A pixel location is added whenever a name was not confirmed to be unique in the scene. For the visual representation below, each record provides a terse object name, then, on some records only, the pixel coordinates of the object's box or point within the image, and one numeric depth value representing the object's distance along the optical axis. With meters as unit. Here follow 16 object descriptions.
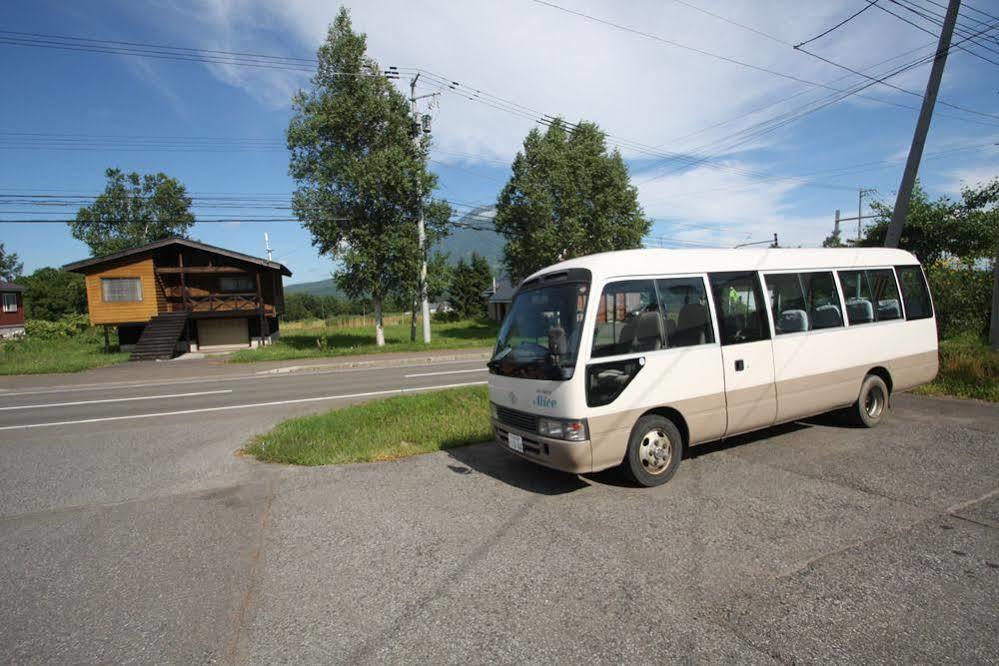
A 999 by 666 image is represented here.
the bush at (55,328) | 39.53
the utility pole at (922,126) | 9.68
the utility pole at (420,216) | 25.92
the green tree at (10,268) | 73.19
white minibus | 4.67
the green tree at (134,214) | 46.38
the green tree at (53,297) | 62.25
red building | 43.84
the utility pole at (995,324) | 9.54
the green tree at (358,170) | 25.23
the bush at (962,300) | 12.12
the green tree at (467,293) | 55.75
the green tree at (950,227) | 18.34
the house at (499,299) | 50.25
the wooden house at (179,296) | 26.31
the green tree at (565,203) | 30.33
